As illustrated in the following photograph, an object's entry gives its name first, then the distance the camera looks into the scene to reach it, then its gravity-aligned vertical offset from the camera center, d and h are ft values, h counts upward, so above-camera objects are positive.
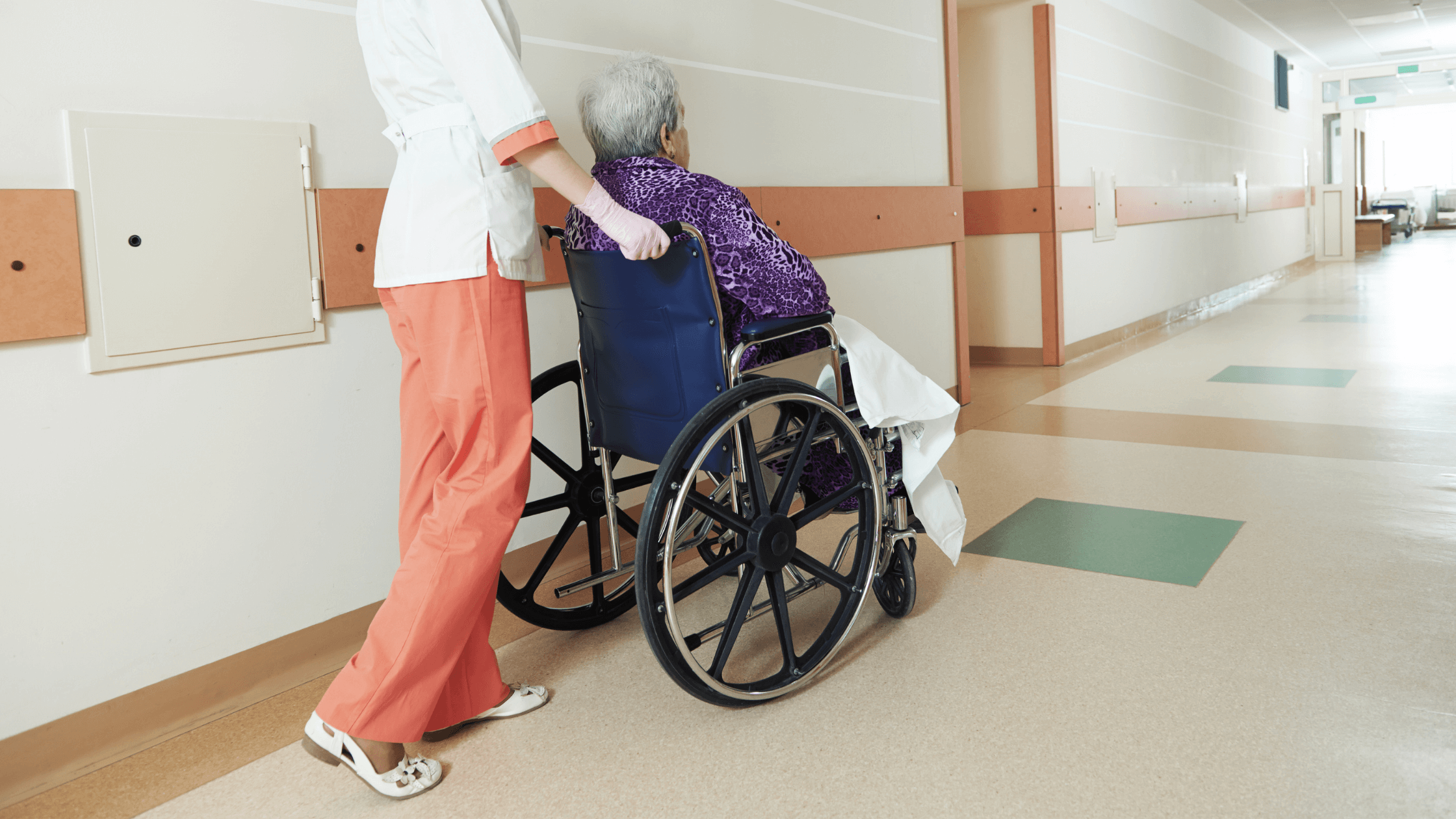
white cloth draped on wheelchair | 6.12 -0.67
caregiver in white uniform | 4.94 +0.14
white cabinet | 5.43 +0.60
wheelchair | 5.18 -0.93
